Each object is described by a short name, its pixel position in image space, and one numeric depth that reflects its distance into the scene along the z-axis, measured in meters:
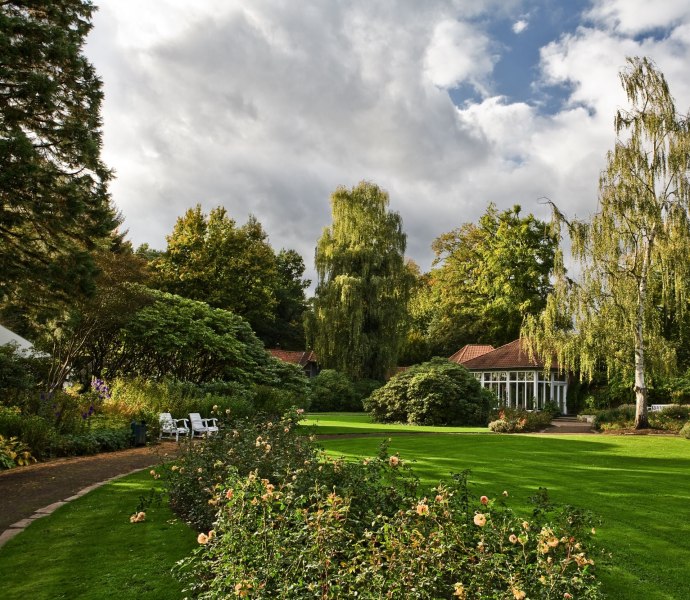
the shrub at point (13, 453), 9.93
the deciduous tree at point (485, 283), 40.38
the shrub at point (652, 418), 21.48
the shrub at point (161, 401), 15.06
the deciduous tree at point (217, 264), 37.53
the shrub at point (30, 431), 10.98
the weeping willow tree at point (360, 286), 35.00
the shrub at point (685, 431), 19.16
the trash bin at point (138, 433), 13.62
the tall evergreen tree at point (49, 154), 11.83
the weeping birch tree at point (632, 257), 21.53
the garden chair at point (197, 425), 14.81
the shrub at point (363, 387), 34.09
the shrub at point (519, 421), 21.88
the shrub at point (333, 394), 33.31
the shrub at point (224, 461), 5.70
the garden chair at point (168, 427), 14.61
